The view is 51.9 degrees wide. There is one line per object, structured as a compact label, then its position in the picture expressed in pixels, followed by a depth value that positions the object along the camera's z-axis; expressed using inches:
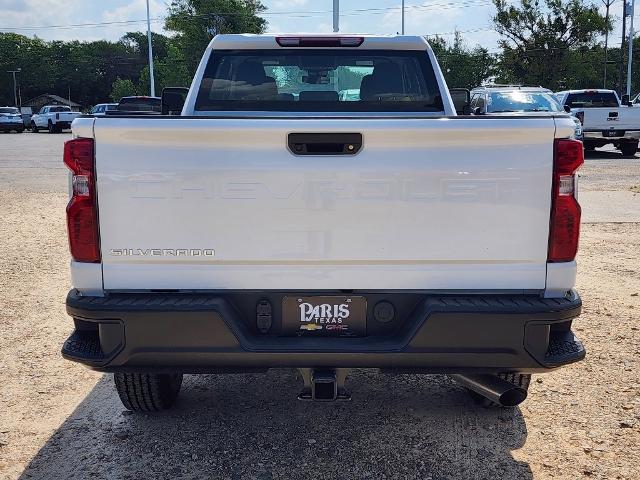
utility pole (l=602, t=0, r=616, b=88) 1878.7
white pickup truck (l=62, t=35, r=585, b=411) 107.3
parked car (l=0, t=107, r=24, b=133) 1669.0
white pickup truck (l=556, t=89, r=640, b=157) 739.4
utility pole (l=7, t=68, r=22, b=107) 3609.7
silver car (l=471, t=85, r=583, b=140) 657.6
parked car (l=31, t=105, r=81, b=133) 1620.3
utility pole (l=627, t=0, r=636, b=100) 1537.6
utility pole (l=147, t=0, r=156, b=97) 1766.1
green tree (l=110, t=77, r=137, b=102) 2866.6
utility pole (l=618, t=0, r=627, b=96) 1603.1
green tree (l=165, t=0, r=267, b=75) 2464.3
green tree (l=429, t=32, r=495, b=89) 2014.0
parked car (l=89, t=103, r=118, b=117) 1294.5
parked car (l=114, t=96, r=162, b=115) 590.7
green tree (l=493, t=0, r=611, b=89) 1904.5
